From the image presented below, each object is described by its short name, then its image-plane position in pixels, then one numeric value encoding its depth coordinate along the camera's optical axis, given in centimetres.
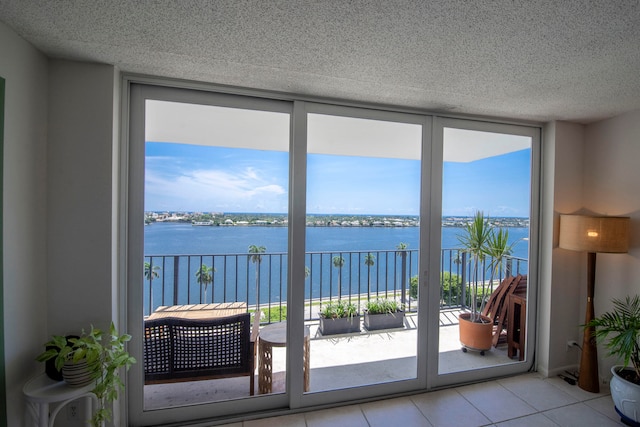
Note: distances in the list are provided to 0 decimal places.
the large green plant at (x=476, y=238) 260
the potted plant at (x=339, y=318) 240
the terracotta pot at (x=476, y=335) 271
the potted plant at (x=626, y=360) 192
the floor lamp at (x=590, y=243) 223
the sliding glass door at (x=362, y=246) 222
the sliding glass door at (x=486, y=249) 252
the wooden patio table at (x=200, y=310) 201
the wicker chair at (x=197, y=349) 198
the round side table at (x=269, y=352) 215
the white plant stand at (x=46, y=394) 135
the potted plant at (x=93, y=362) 138
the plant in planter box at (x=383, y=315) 252
